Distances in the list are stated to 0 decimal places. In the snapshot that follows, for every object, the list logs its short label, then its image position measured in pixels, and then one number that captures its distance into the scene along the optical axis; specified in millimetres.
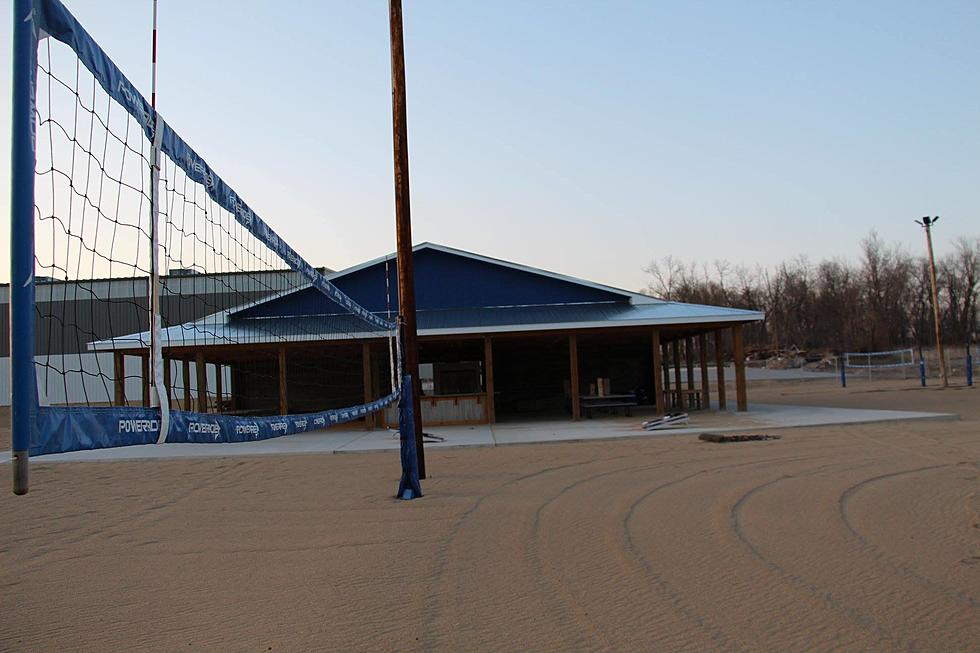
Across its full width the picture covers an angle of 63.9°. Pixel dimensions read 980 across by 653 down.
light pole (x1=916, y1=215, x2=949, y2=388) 31047
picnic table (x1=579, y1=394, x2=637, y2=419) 19766
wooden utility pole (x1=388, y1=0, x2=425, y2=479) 10276
